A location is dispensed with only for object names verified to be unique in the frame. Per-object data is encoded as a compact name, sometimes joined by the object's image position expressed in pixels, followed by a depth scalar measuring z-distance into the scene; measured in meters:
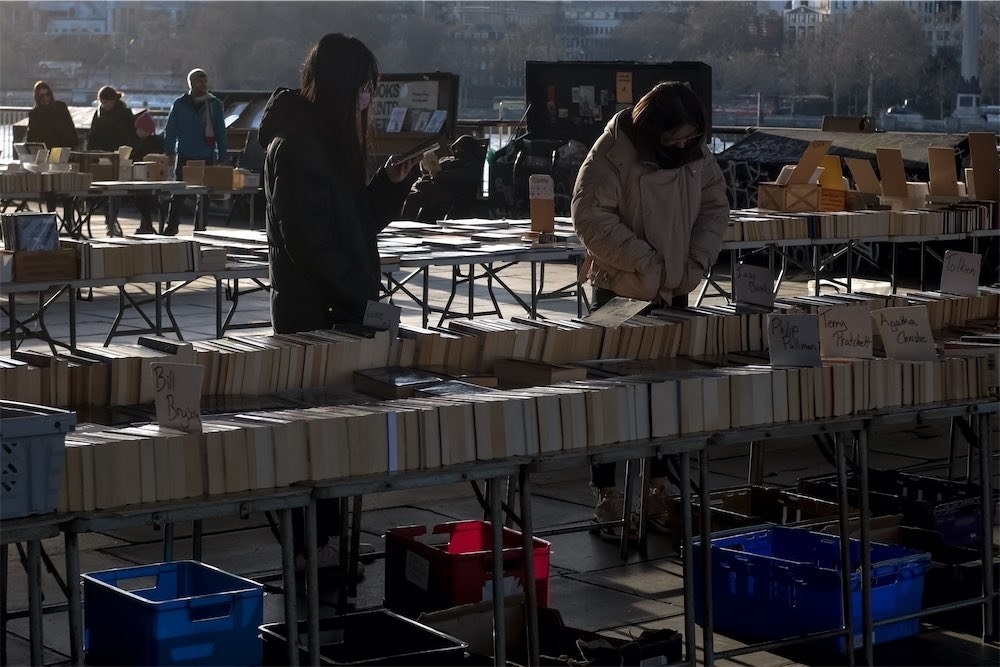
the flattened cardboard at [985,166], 15.36
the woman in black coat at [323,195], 7.55
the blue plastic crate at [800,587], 7.02
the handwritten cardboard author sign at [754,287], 7.65
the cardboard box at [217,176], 19.61
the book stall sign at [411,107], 26.67
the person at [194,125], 22.69
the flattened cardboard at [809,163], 15.32
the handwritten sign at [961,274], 8.37
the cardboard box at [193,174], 19.53
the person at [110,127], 26.74
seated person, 22.71
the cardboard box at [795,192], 15.28
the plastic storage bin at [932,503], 8.30
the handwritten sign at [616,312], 7.13
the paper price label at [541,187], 12.78
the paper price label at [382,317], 6.54
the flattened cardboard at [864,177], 15.67
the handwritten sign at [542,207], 13.14
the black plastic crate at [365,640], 6.07
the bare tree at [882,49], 91.72
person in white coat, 8.39
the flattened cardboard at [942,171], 15.49
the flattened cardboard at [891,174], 15.54
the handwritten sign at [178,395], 4.98
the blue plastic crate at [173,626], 5.78
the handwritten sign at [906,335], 6.71
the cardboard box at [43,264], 11.21
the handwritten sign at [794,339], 6.32
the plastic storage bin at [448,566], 6.90
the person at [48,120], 26.99
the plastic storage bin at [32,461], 4.51
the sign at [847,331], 6.62
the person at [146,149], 21.90
